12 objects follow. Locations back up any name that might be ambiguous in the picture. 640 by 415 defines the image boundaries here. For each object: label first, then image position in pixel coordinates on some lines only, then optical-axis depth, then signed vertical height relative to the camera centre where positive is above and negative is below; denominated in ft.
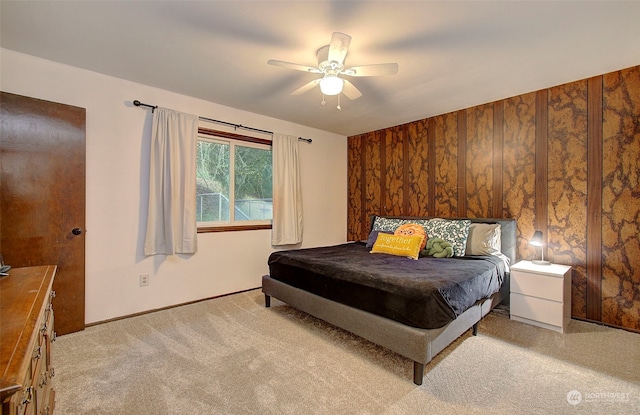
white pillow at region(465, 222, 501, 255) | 10.07 -1.22
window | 11.61 +1.14
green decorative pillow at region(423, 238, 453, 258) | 10.08 -1.53
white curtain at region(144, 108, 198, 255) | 9.92 +0.82
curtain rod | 9.63 +3.60
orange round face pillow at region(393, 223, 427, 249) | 10.64 -0.93
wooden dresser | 2.26 -1.31
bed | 6.12 -2.20
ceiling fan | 6.57 +3.52
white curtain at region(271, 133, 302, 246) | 13.30 +0.83
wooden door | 7.56 +0.43
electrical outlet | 9.85 -2.56
